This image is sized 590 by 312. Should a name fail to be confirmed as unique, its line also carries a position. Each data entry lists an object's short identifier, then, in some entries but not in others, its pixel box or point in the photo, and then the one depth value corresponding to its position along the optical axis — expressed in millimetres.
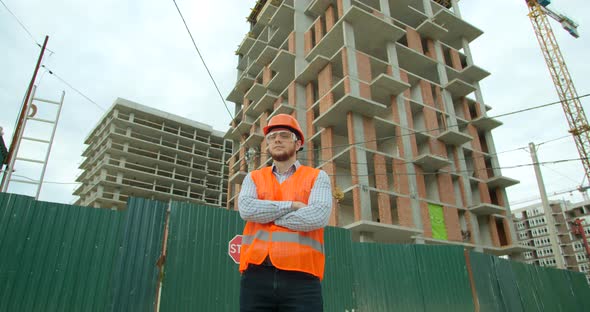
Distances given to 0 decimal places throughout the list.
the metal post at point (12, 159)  6886
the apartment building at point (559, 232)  78312
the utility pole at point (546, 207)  17641
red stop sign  6570
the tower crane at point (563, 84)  43406
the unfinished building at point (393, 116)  20734
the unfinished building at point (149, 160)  44938
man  2018
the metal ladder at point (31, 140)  6953
